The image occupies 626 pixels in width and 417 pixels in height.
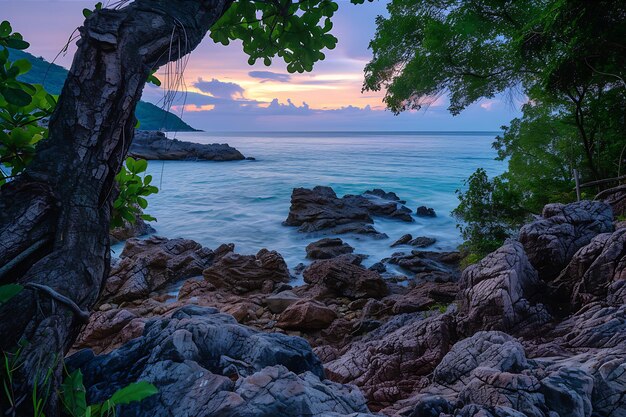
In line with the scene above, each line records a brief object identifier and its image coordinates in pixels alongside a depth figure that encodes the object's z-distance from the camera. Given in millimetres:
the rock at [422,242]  15625
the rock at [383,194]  26159
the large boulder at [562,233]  5559
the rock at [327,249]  13297
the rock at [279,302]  7734
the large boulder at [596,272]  4363
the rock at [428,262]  11836
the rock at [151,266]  9125
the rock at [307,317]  6938
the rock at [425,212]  22266
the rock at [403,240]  15588
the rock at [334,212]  17344
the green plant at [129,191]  2406
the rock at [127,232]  15242
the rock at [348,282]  8883
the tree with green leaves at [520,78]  8430
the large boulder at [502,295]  4391
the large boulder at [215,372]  1897
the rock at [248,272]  9477
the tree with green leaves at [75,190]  1610
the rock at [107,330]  5648
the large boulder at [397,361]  3590
